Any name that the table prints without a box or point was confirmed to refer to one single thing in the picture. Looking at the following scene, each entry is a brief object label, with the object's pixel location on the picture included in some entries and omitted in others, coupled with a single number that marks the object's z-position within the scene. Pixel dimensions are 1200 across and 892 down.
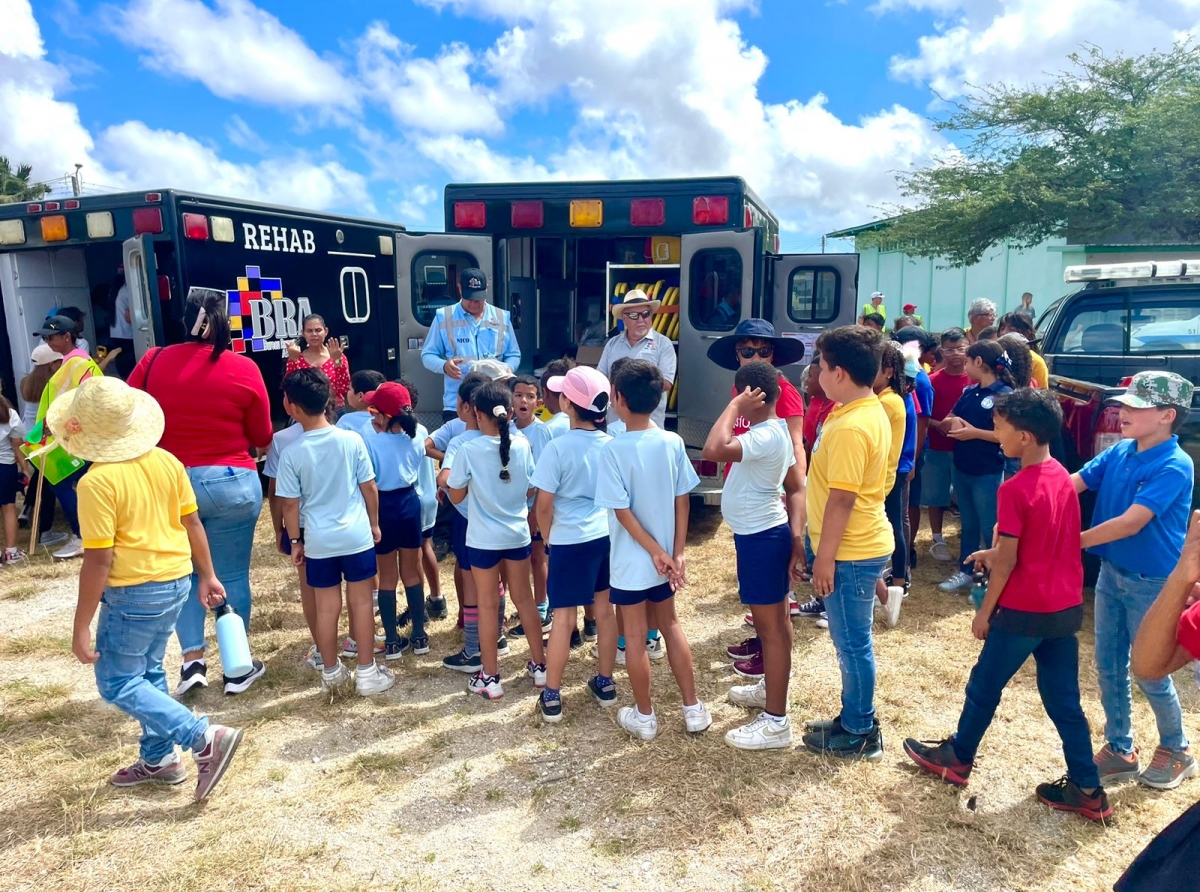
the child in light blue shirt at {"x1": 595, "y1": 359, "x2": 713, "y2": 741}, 3.29
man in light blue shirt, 5.71
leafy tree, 14.64
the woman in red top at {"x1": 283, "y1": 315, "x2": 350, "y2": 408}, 5.53
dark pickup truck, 4.78
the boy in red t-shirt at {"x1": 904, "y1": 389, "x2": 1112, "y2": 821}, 2.77
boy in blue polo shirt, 2.83
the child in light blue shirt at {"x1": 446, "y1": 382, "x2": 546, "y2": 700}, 3.73
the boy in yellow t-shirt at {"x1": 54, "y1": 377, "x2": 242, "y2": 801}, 2.83
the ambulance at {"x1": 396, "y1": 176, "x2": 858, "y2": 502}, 6.06
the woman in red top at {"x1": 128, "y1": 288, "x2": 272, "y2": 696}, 3.71
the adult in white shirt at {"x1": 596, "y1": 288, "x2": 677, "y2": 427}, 5.59
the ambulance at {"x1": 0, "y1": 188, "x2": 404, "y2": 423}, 5.84
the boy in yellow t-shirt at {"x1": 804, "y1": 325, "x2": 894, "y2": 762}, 3.00
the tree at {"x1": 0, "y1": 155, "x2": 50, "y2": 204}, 28.62
